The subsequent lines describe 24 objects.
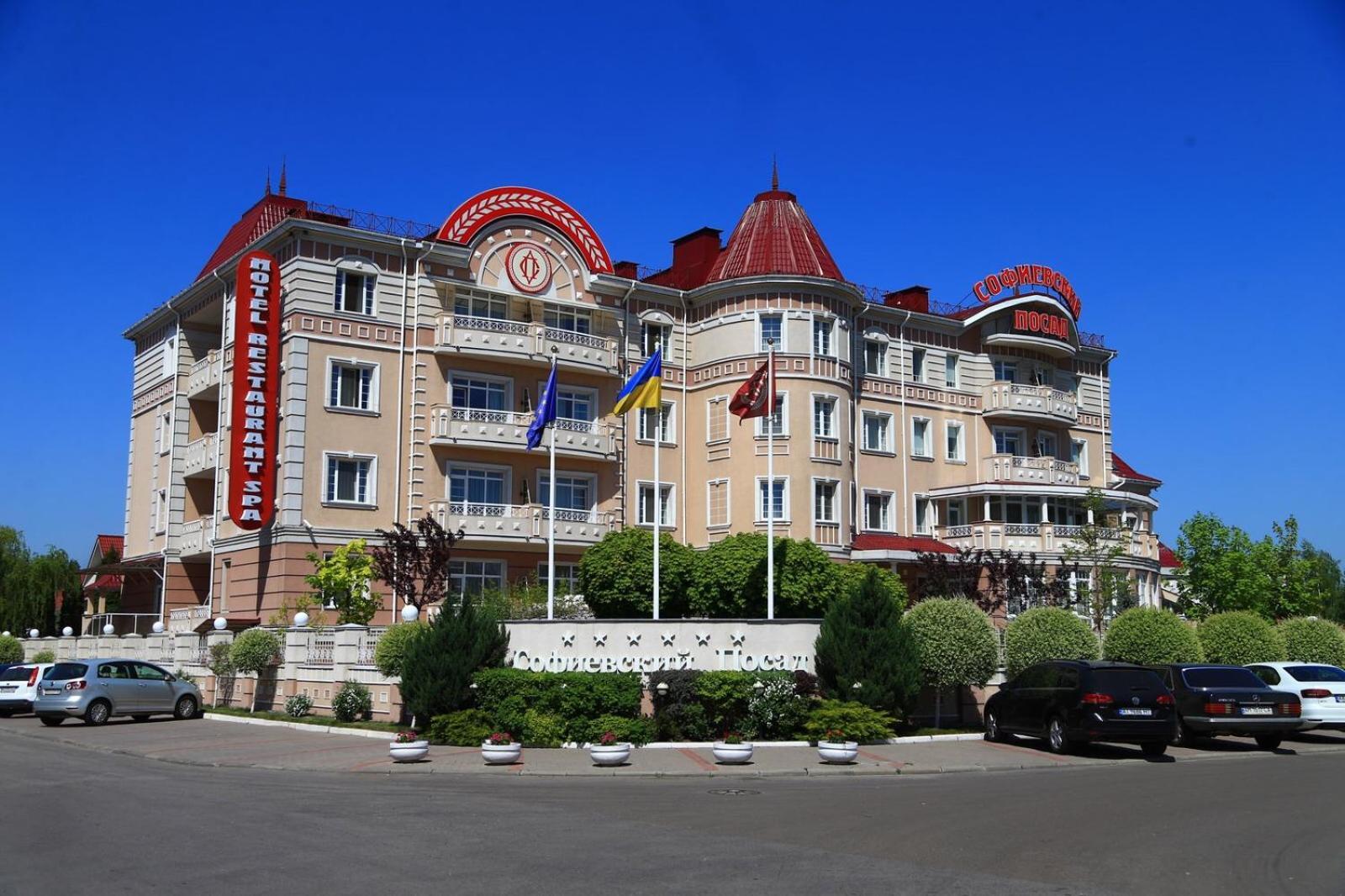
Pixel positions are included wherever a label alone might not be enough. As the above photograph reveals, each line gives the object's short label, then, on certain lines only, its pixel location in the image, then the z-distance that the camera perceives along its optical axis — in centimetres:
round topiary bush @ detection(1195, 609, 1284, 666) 3206
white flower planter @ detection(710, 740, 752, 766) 2028
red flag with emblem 3125
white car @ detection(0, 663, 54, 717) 3300
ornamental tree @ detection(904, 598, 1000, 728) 2648
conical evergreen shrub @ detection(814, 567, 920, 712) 2500
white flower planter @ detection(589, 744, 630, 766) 1992
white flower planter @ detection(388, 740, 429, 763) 2019
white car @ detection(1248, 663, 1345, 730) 2698
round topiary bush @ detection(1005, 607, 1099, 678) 2806
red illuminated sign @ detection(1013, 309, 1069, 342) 5194
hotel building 4016
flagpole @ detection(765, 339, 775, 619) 2927
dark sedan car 2439
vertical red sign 3859
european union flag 3291
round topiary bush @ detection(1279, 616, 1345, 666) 3353
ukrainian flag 3005
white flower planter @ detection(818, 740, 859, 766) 2061
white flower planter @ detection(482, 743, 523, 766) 2000
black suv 2230
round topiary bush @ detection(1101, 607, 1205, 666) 2997
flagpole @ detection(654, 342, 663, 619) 2955
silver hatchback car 2964
